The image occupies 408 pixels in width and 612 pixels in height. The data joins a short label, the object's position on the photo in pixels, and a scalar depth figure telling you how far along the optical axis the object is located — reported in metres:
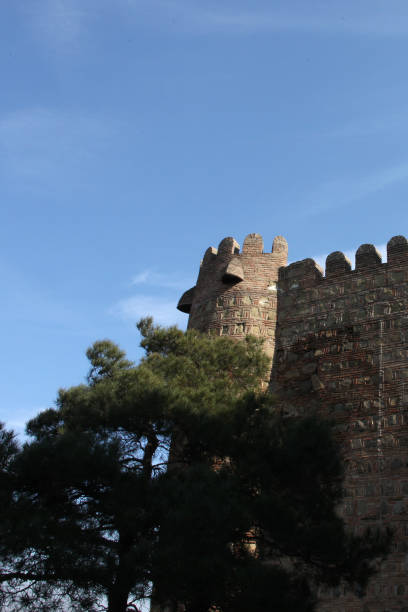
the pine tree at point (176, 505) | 7.45
